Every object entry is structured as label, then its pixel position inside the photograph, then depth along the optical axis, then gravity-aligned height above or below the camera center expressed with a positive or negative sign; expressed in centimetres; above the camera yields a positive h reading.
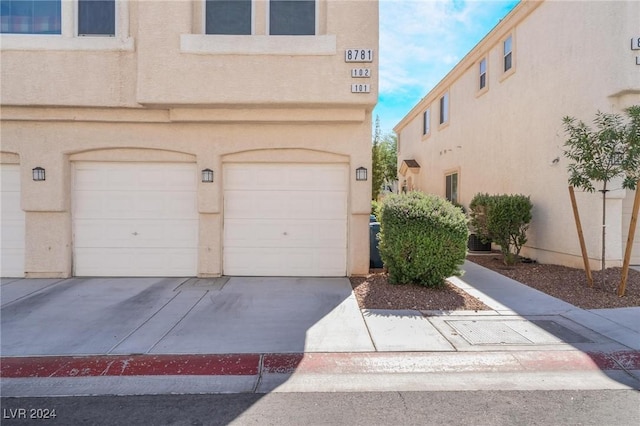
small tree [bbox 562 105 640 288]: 579 +100
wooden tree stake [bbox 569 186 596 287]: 673 -66
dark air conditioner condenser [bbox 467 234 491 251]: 1166 -126
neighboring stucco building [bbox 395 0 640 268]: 747 +285
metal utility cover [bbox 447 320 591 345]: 451 -171
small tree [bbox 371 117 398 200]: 2670 +477
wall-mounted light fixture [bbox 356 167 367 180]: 753 +70
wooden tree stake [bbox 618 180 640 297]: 611 -75
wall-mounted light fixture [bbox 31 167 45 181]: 745 +67
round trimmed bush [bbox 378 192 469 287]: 629 -61
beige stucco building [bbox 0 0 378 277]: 698 +152
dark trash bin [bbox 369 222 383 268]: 836 -118
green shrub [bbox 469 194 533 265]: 905 -35
